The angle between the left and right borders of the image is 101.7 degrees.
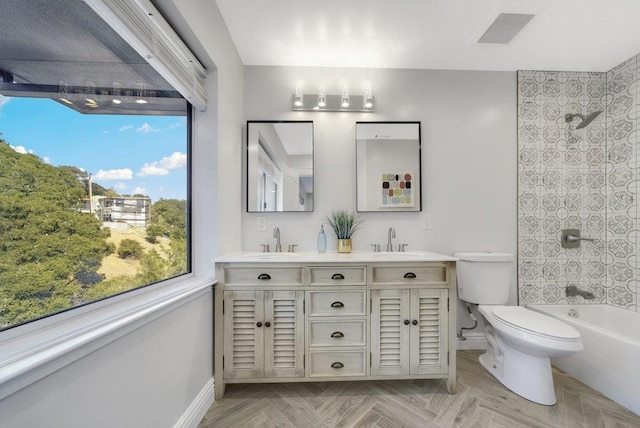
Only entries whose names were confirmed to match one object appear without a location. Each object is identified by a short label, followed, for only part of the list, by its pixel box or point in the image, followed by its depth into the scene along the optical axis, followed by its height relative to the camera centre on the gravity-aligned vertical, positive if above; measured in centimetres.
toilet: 152 -72
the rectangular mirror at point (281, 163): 213 +42
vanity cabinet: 158 -65
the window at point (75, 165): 70 +17
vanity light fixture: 213 +93
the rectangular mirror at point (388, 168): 218 +39
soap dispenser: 210 -23
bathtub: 152 -92
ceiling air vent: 166 +126
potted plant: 207 -9
